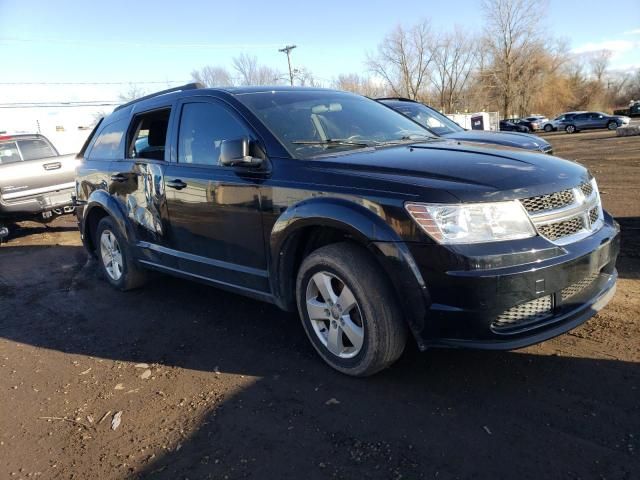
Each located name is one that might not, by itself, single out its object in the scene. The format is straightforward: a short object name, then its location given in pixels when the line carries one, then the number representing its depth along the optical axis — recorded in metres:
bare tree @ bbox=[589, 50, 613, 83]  86.29
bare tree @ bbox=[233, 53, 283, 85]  51.48
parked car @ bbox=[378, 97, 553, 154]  7.00
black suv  2.70
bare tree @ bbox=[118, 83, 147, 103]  51.69
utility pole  53.06
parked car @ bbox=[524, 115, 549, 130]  46.22
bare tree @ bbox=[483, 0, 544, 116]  57.53
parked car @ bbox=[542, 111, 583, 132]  41.53
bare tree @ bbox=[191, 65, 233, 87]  46.76
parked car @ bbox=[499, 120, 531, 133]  43.78
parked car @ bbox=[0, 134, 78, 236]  9.06
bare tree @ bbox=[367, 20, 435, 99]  56.25
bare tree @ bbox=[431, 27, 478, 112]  58.91
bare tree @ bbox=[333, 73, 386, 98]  58.66
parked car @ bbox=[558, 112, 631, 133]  37.89
